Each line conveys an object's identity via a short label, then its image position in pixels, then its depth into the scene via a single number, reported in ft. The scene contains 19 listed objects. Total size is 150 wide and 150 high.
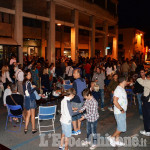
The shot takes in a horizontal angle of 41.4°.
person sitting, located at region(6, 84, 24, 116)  21.15
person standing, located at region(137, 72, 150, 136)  20.26
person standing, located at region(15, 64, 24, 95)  32.22
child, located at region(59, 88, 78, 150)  15.64
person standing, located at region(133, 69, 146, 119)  23.32
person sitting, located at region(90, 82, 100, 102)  23.24
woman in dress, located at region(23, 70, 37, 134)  20.16
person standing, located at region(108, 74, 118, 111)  27.25
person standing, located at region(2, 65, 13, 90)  35.42
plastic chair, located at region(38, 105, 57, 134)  19.45
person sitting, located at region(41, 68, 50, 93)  31.17
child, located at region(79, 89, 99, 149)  16.49
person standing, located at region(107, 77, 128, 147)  16.47
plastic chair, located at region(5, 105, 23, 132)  20.65
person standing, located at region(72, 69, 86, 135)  19.39
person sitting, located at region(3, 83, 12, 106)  24.43
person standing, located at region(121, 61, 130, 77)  52.38
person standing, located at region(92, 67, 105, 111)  28.50
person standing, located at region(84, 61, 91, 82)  47.60
